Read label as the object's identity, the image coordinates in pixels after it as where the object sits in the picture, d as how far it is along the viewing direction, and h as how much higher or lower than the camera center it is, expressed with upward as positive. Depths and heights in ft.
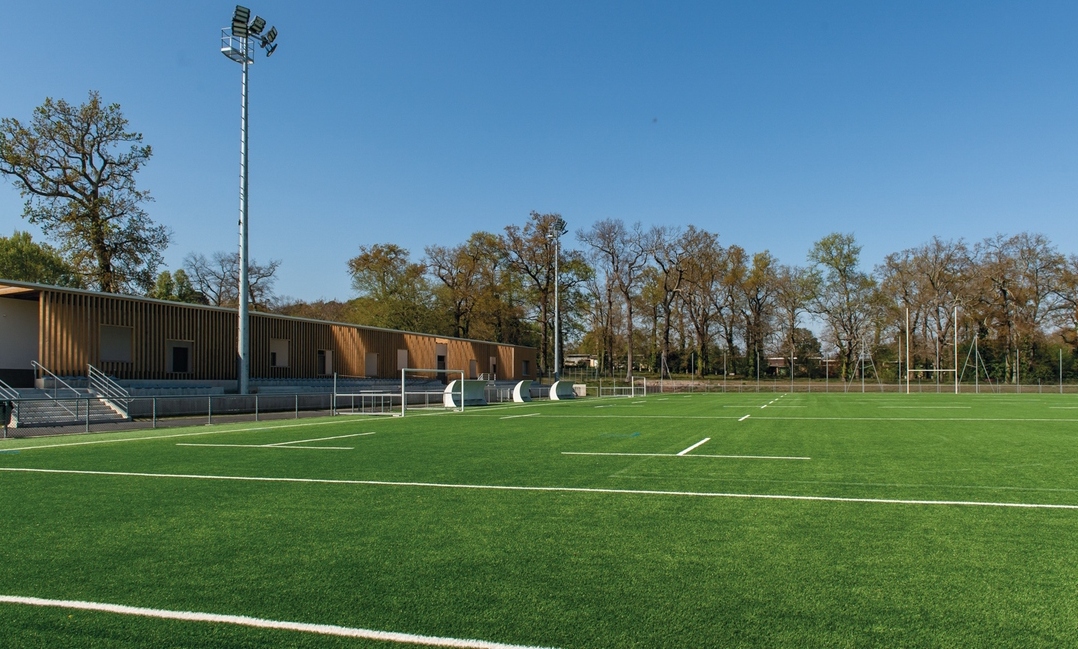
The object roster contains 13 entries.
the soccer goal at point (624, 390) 180.96 -10.39
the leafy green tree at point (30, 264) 169.07 +20.99
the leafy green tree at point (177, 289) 194.70 +17.81
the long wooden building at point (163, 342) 103.14 +1.84
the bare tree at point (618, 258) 240.53 +30.24
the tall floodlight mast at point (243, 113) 102.62 +34.05
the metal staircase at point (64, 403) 77.77 -5.78
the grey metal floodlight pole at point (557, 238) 152.09 +24.58
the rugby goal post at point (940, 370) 192.33 -6.45
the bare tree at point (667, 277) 243.60 +24.70
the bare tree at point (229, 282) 224.33 +21.54
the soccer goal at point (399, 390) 96.89 -7.20
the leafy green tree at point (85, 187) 138.51 +32.66
